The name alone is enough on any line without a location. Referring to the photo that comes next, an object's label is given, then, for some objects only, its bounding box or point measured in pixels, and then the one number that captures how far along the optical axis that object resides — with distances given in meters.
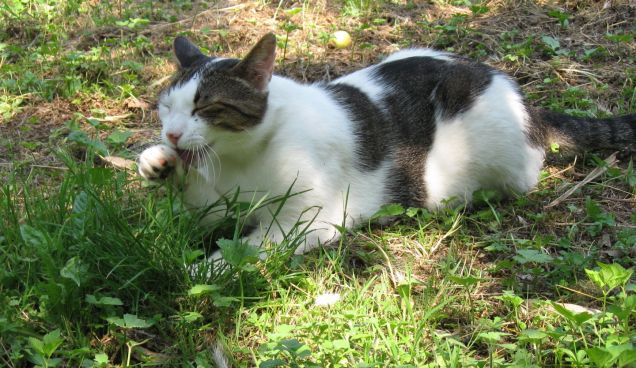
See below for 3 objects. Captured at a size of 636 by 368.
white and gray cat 2.90
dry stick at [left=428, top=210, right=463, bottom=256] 2.96
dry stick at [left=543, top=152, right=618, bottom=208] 3.30
